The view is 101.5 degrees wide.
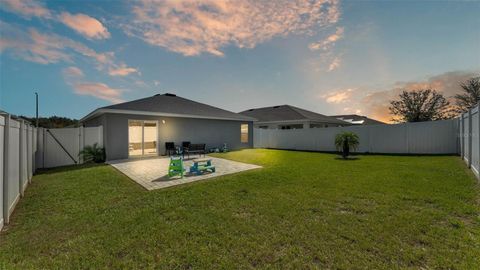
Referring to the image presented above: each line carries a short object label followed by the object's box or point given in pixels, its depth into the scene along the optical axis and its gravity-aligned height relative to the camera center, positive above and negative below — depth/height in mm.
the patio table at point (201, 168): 7952 -1364
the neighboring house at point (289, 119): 22562 +1947
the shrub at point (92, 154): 11328 -1073
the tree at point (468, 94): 21395 +4621
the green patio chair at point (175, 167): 7425 -1207
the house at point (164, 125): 11992 +811
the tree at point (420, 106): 25830 +4000
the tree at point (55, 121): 33625 +2667
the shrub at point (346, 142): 12321 -434
